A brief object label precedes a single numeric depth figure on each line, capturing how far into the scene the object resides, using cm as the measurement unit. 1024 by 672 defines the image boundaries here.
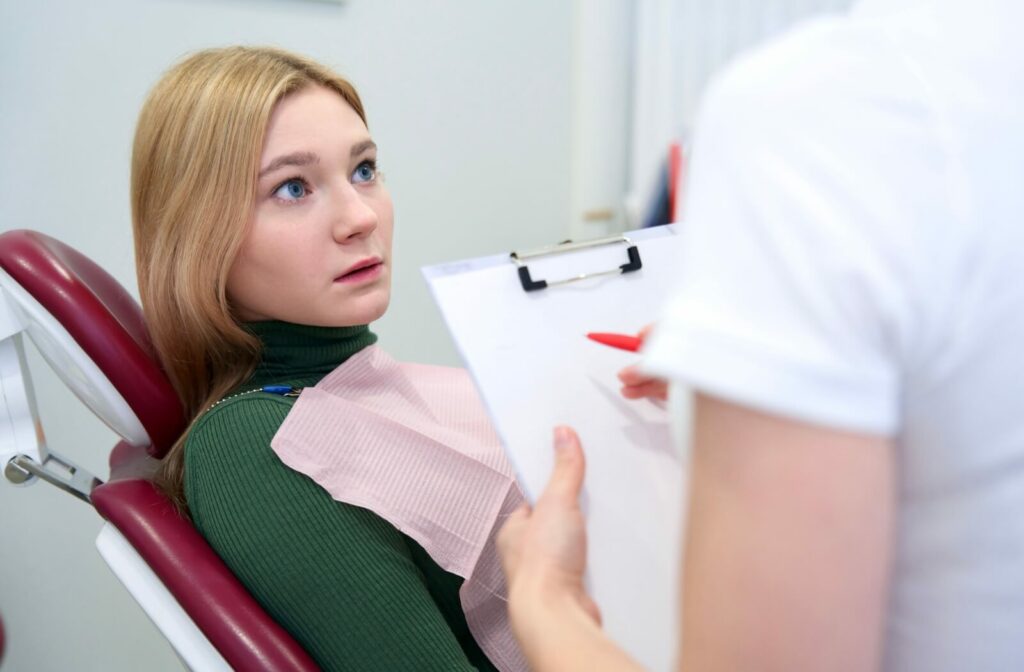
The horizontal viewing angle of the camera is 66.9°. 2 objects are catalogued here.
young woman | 75
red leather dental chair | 72
